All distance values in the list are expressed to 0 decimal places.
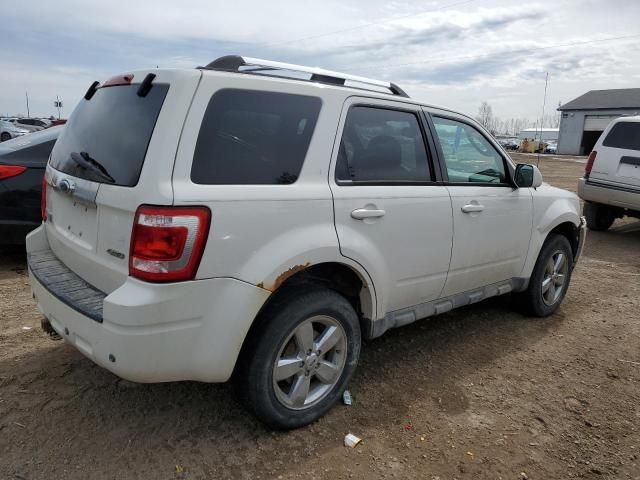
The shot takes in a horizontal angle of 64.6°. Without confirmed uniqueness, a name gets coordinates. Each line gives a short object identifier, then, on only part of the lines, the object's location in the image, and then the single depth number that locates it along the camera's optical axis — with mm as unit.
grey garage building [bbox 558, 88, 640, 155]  49469
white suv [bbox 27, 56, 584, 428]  2211
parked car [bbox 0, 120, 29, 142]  28500
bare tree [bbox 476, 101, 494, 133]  114250
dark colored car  5027
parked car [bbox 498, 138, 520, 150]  59184
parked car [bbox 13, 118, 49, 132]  33366
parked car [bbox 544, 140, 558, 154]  57112
